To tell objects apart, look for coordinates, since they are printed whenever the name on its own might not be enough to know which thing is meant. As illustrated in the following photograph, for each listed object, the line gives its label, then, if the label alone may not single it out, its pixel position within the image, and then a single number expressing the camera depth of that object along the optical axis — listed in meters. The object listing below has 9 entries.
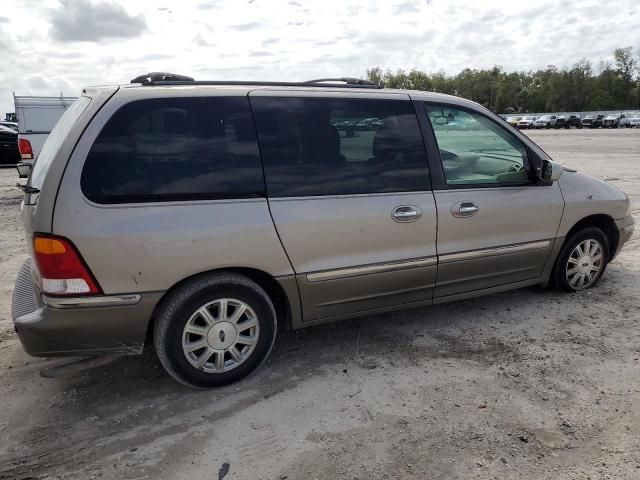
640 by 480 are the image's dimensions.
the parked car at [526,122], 63.22
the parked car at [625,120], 56.61
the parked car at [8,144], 16.45
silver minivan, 2.86
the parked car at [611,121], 57.41
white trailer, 10.76
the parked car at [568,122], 61.34
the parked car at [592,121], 58.47
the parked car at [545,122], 62.09
